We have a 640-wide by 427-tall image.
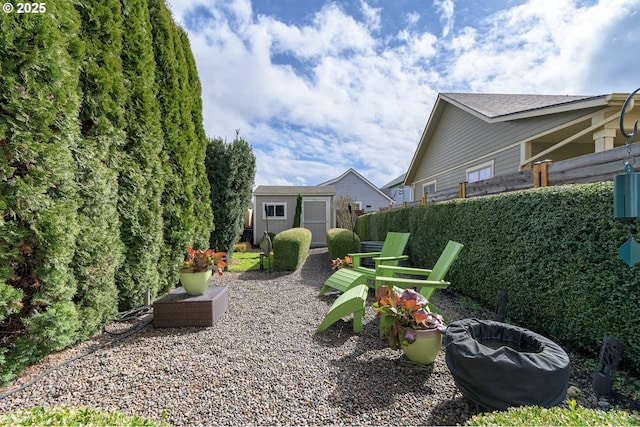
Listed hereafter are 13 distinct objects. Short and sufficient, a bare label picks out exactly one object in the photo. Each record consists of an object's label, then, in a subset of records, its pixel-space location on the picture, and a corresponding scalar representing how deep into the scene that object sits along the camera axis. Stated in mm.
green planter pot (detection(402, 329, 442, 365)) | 2154
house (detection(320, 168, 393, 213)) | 20500
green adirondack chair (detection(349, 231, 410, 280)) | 4273
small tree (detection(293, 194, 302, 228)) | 12758
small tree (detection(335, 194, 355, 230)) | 13812
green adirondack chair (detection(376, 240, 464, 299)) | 2793
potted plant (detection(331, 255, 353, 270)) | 5379
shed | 12852
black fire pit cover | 1442
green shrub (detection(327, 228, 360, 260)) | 7113
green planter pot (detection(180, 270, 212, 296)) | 3369
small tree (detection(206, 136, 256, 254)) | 7211
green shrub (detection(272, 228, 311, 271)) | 6621
